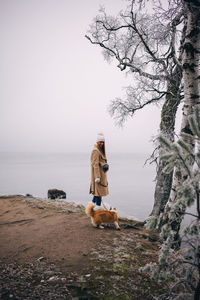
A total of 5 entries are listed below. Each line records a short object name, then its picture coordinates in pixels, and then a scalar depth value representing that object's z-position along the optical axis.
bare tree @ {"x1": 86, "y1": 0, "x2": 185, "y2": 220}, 6.07
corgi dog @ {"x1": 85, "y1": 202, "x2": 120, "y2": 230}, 5.20
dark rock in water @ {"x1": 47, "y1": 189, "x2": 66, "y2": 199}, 10.60
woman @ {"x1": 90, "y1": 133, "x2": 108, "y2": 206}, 5.82
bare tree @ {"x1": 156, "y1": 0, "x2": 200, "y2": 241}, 4.05
